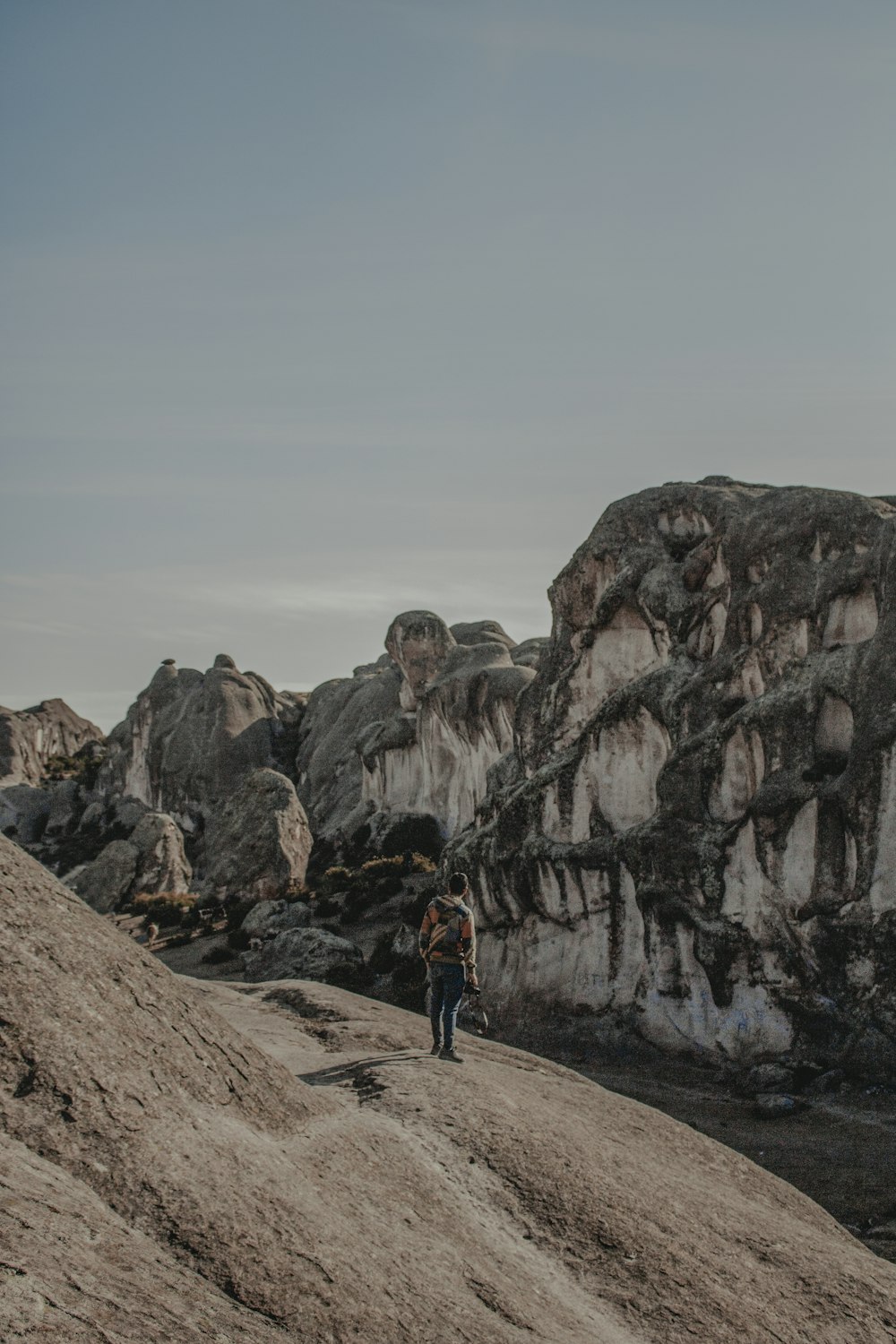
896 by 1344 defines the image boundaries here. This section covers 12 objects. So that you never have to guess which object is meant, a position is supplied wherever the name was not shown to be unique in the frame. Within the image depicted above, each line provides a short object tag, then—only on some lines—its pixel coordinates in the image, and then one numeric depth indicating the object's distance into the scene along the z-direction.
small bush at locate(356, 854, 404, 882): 53.66
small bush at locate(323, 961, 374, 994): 34.22
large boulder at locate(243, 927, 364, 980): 34.72
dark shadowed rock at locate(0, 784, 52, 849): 84.62
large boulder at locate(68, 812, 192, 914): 56.81
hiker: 15.16
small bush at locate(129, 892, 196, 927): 50.97
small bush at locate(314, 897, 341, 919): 47.94
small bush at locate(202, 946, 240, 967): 41.31
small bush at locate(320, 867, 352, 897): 53.00
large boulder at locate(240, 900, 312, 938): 43.31
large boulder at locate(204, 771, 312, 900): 51.50
